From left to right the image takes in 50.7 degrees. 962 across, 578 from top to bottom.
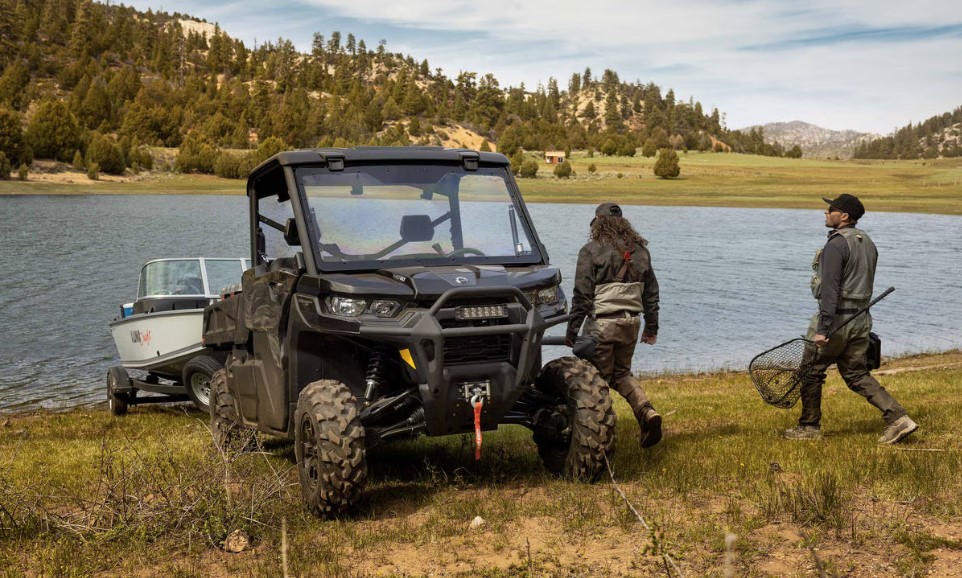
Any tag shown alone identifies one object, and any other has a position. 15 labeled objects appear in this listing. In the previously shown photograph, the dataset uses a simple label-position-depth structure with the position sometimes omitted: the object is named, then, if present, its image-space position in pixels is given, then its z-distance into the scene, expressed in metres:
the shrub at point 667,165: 140.88
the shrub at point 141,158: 137.62
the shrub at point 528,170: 138.12
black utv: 6.62
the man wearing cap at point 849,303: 8.83
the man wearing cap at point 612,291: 8.60
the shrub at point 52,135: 130.75
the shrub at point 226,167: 138.12
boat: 13.63
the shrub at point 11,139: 121.09
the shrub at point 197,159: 141.38
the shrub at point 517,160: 143.88
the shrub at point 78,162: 125.79
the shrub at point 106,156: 123.44
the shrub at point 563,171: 142.50
